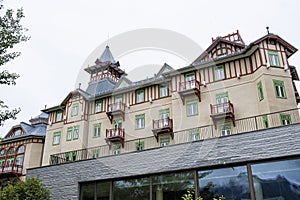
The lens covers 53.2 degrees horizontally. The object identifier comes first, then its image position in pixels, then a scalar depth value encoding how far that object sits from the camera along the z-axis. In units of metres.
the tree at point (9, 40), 11.56
